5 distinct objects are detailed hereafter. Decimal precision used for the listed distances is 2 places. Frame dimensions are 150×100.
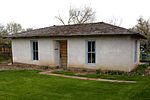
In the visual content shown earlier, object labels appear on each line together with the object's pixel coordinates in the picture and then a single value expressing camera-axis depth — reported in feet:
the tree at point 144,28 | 76.94
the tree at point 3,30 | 70.65
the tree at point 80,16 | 91.85
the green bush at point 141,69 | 28.24
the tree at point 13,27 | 83.90
